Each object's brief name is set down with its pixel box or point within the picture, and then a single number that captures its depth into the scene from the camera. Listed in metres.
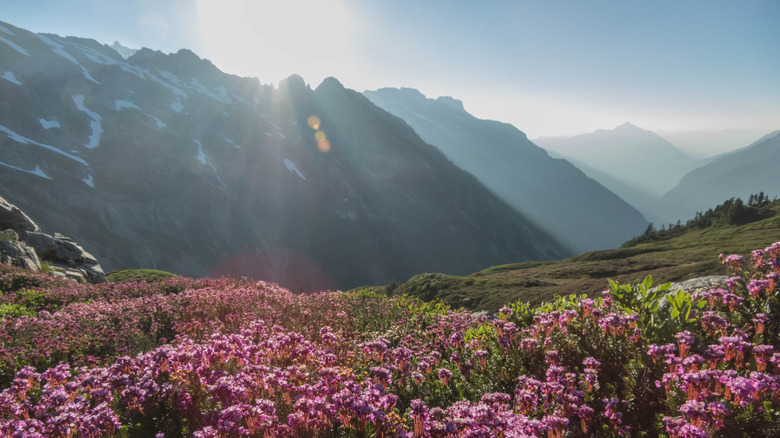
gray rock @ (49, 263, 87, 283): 18.88
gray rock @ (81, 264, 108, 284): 21.35
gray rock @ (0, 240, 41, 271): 16.89
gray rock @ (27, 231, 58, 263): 21.17
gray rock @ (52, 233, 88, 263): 22.16
